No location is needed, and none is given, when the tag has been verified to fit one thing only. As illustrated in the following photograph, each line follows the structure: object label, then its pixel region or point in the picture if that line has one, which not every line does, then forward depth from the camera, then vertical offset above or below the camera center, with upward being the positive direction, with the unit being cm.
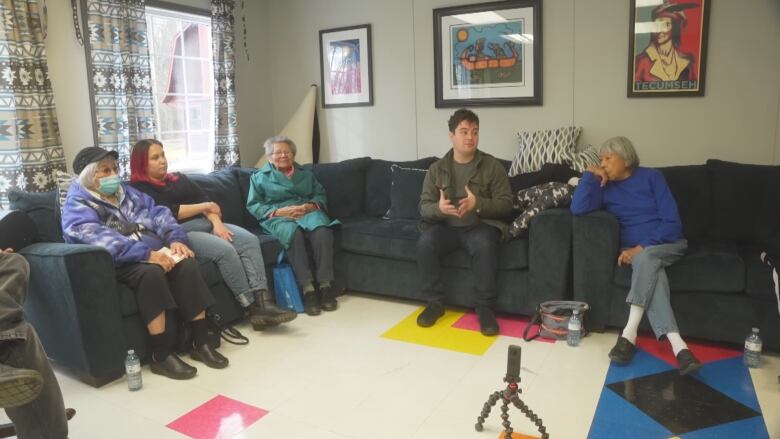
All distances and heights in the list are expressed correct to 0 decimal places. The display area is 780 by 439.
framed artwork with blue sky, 386 +53
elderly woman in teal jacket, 344 -49
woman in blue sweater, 262 -48
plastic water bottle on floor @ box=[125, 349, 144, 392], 247 -99
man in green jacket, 310 -46
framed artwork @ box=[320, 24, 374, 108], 453 +55
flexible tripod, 184 -91
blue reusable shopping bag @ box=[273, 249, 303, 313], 339 -90
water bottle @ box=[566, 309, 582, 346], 280 -99
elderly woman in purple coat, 260 -55
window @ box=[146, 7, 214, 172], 414 +41
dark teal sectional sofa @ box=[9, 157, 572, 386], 245 -68
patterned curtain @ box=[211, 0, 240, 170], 441 +42
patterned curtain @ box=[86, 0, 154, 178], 355 +43
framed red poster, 338 +47
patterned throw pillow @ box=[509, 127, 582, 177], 365 -13
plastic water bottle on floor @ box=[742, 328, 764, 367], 250 -99
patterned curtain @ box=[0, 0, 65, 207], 310 +23
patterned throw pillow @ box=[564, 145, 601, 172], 348 -19
